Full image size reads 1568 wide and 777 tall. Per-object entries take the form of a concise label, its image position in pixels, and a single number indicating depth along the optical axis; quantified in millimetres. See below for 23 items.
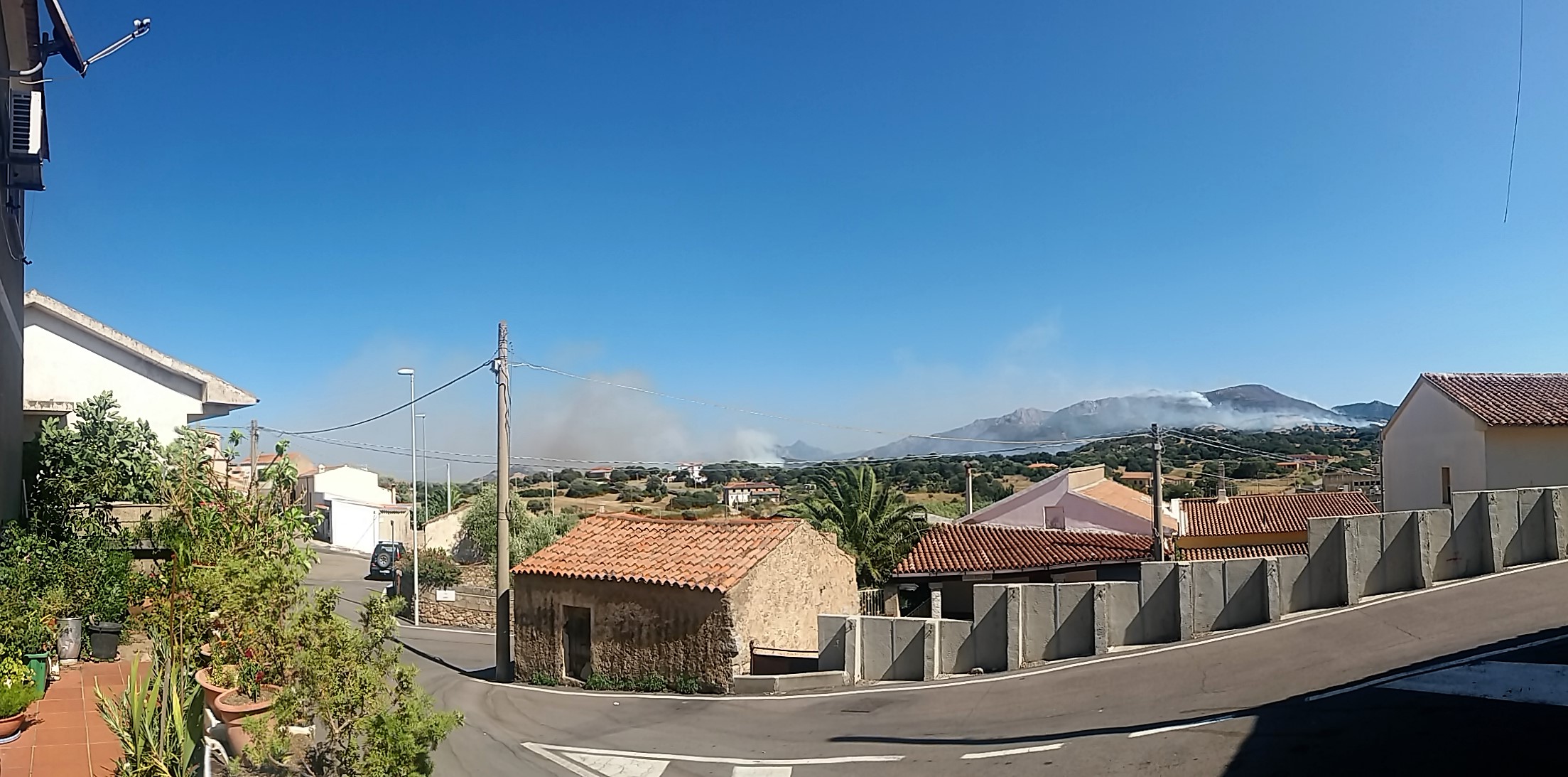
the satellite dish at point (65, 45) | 12469
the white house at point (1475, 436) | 23344
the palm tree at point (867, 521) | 29609
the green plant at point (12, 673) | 8977
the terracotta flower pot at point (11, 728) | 8656
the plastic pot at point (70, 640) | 13172
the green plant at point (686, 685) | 17770
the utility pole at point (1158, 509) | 25203
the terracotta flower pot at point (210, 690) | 9297
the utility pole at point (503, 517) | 20734
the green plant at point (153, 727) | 6770
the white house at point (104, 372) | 20938
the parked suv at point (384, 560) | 47156
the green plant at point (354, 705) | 6336
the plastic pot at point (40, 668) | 10766
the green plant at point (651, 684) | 18172
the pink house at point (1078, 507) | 41438
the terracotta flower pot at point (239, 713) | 8289
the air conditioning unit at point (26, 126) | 11570
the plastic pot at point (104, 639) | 13594
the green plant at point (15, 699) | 8641
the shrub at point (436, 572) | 40281
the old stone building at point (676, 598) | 17922
